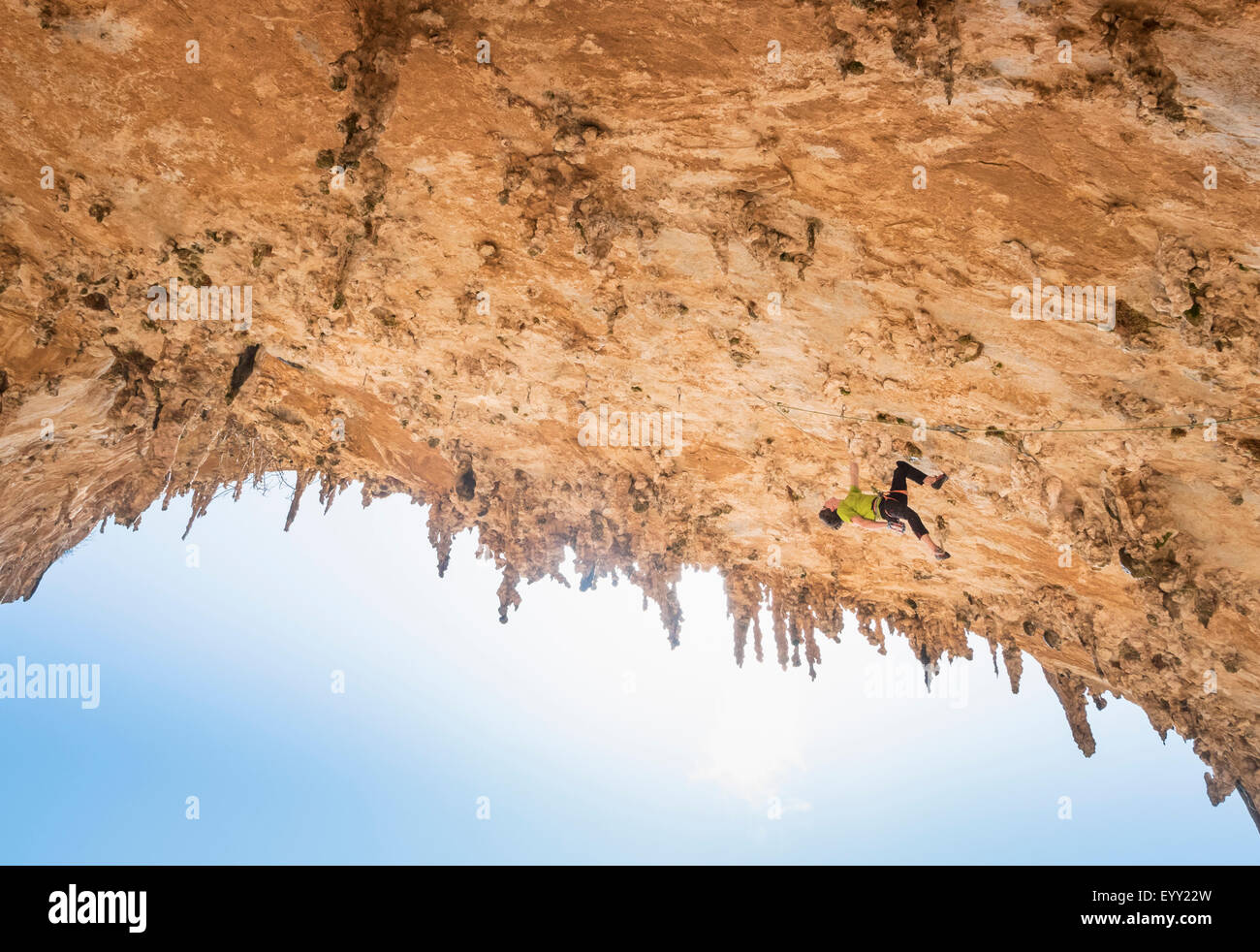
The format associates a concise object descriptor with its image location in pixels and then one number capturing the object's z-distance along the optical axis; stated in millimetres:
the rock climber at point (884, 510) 9672
